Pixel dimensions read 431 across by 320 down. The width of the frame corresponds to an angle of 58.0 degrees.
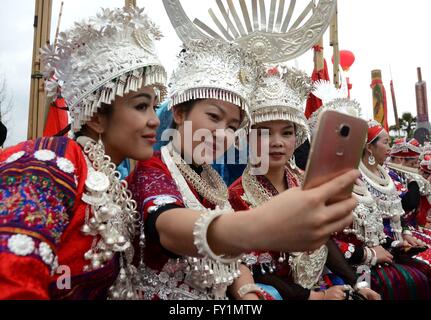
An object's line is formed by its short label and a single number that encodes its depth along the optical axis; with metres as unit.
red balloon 6.93
